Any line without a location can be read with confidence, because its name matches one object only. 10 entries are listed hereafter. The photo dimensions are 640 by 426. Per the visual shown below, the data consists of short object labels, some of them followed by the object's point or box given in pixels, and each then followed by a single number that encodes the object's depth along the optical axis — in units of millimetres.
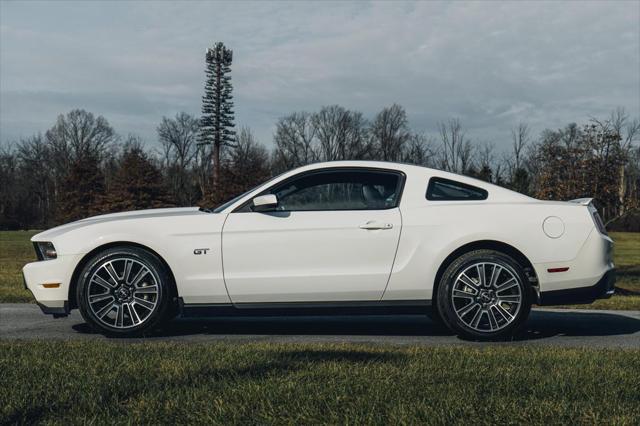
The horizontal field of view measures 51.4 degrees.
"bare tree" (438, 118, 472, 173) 74688
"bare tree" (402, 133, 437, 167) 80500
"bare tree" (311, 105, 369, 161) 94250
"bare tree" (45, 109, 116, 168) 86500
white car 5926
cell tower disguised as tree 69125
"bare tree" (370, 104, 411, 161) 89250
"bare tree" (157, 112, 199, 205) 90162
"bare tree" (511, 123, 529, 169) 70375
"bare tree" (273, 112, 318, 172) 91062
